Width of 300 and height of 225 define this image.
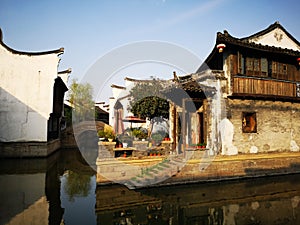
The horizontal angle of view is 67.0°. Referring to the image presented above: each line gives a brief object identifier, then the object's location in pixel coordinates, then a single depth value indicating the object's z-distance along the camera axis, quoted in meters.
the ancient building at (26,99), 14.13
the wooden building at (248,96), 9.81
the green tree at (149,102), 16.56
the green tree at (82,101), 26.36
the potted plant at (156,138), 13.43
